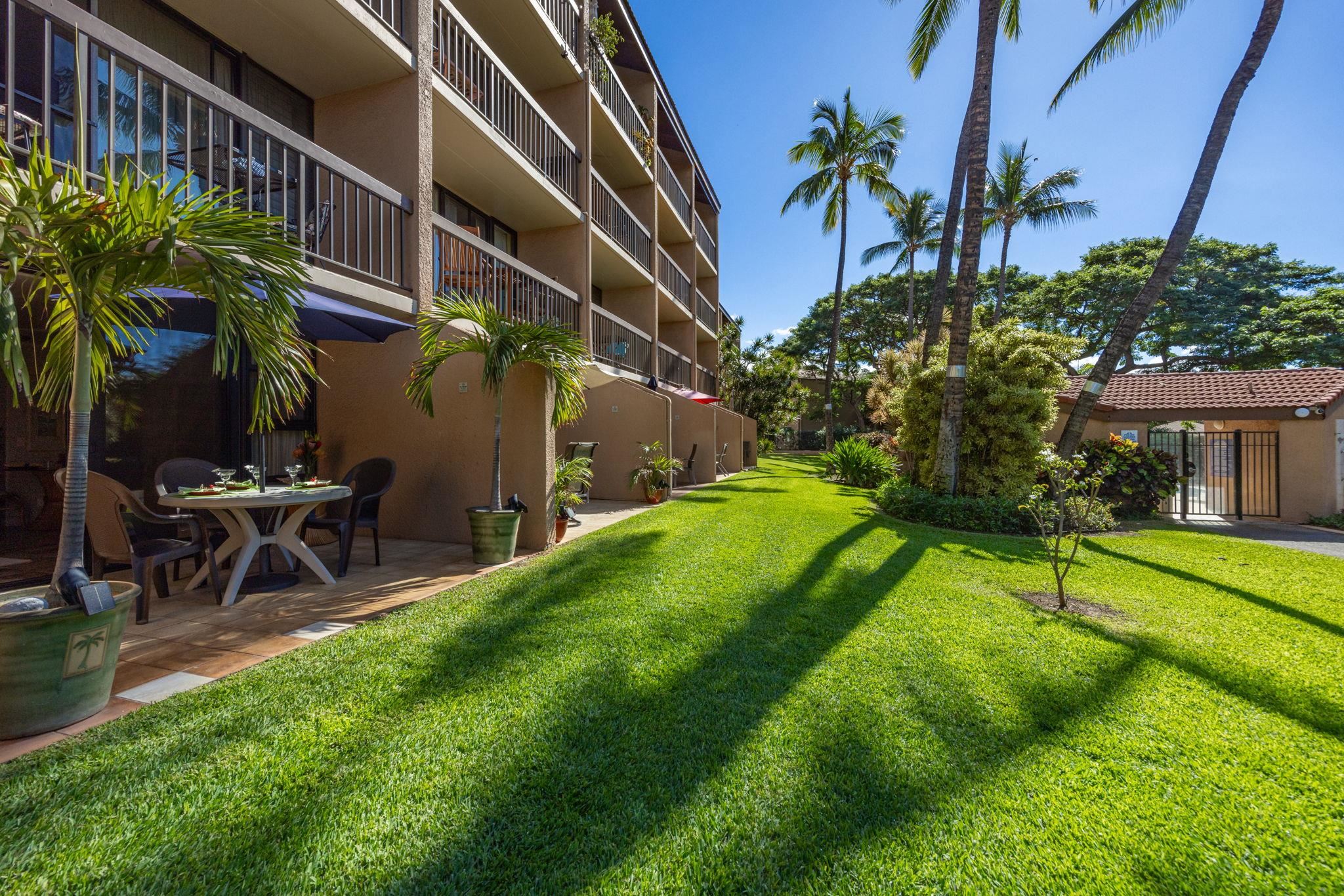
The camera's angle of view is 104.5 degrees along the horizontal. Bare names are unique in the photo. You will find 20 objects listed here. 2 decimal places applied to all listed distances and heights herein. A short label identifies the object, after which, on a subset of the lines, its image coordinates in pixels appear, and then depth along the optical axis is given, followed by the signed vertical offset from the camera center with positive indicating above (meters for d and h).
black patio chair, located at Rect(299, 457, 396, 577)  4.91 -0.62
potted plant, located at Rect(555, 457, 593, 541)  6.79 -0.48
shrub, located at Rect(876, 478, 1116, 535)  8.26 -1.04
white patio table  3.85 -0.62
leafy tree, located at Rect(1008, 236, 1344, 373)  23.38 +7.16
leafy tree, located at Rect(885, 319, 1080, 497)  8.96 +0.84
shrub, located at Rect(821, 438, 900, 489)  13.58 -0.42
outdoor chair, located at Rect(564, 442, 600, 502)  9.48 -0.05
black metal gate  11.20 -0.36
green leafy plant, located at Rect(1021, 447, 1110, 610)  4.51 -0.38
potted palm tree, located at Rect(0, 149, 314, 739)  2.22 +0.72
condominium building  4.50 +2.88
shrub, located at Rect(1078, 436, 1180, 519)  10.30 -0.49
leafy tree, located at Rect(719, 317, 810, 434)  23.36 +2.79
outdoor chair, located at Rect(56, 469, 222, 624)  3.59 -0.68
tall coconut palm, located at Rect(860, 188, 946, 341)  26.30 +11.42
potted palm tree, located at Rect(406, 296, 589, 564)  5.36 +0.96
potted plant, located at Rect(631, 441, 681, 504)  10.75 -0.57
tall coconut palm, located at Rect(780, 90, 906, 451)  17.98 +10.47
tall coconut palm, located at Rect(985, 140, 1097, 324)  22.70 +11.08
